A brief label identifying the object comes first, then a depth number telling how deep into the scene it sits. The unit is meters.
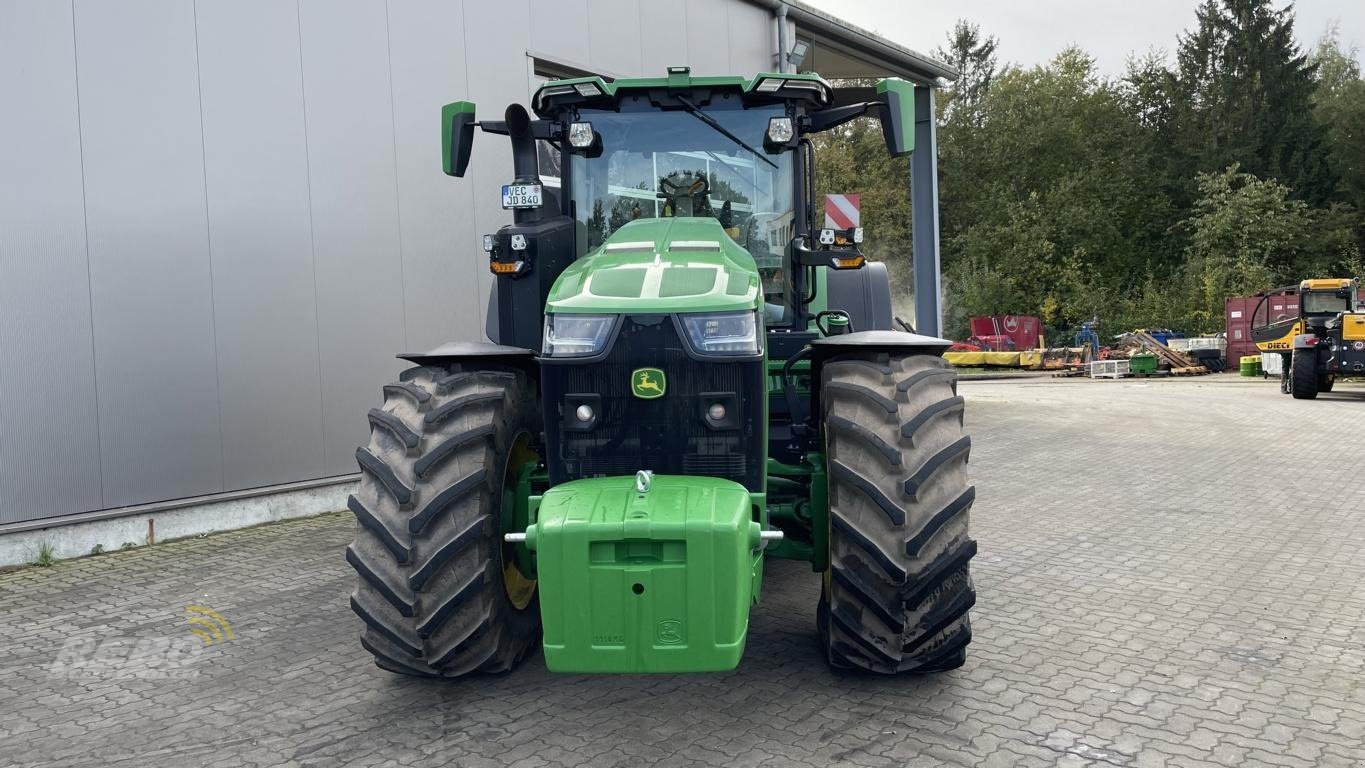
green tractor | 3.21
